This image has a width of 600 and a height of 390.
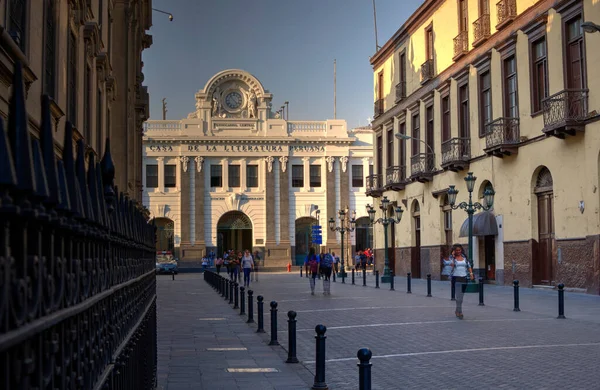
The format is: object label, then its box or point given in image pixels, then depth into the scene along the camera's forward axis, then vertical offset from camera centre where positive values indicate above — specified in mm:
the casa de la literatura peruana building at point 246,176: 68250 +6611
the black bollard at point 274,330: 13764 -1424
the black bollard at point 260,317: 16109 -1385
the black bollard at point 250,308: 18034 -1335
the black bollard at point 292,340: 11742 -1346
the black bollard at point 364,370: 6531 -1017
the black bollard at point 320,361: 9211 -1327
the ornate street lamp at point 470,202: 27391 +1721
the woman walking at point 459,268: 18609 -490
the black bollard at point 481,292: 22138 -1264
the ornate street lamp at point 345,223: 42772 +2105
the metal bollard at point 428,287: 26619 -1309
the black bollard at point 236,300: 22725 -1417
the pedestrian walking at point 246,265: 36156 -645
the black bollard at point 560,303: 17736 -1283
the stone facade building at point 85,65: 9180 +3423
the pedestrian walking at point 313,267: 30078 -652
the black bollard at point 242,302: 20562 -1332
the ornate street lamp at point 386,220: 39084 +1522
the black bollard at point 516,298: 19847 -1305
